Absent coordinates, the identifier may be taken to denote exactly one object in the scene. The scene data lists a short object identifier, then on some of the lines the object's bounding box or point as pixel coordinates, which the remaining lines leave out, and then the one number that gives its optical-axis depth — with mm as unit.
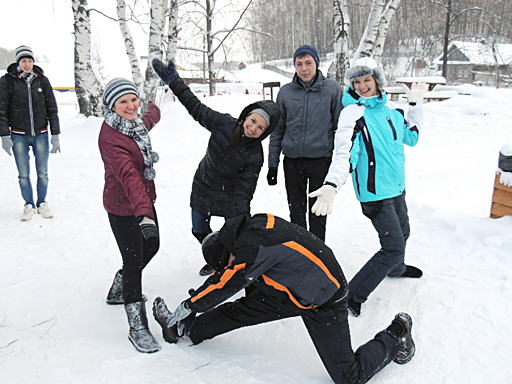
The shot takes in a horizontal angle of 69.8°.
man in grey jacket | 3197
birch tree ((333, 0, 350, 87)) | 9242
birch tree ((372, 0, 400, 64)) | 8930
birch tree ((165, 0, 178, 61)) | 10078
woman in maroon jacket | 2309
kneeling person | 1919
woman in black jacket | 2729
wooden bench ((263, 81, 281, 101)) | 11132
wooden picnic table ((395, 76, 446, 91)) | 12539
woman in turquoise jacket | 2635
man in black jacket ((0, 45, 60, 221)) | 4375
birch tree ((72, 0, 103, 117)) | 8758
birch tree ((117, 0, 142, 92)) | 9711
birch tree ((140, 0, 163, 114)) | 8531
